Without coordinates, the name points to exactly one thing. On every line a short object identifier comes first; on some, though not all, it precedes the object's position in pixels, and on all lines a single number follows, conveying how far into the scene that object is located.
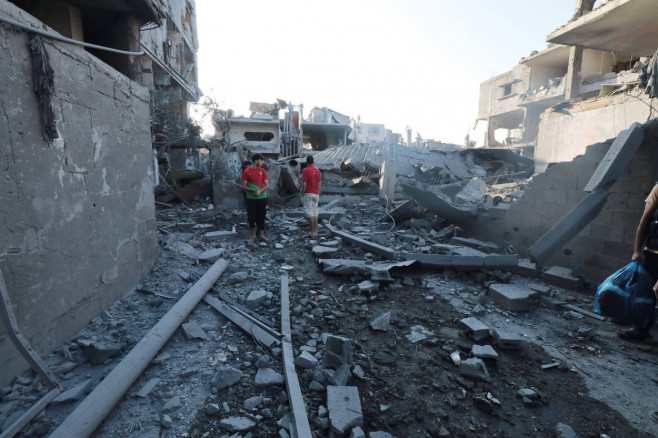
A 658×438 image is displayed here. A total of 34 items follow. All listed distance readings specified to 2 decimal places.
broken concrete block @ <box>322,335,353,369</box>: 2.81
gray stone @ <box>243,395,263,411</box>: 2.31
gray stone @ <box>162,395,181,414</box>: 2.21
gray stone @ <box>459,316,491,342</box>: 3.35
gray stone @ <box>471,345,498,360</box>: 3.01
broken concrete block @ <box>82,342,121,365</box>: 2.62
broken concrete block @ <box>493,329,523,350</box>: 3.20
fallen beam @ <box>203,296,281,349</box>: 3.08
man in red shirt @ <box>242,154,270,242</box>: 6.55
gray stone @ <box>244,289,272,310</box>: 3.84
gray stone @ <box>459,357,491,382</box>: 2.78
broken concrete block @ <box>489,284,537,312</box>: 4.06
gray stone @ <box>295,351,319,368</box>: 2.79
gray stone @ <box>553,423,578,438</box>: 2.16
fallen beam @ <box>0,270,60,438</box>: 1.98
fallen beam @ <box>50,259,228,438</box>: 1.87
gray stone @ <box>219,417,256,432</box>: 2.12
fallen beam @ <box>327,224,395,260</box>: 5.59
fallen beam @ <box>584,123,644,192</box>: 4.11
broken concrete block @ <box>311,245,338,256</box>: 5.75
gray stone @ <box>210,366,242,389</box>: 2.49
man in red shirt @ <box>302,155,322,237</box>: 7.24
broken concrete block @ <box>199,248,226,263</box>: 5.00
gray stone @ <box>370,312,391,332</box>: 3.54
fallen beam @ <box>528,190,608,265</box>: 4.27
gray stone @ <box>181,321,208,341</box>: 3.08
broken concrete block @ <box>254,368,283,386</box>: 2.55
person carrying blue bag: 3.12
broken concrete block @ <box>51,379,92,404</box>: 2.19
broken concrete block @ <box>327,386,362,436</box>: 2.15
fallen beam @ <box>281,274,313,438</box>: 2.04
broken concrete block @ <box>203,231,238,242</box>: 6.63
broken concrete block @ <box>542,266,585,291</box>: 4.65
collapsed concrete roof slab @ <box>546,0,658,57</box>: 11.18
